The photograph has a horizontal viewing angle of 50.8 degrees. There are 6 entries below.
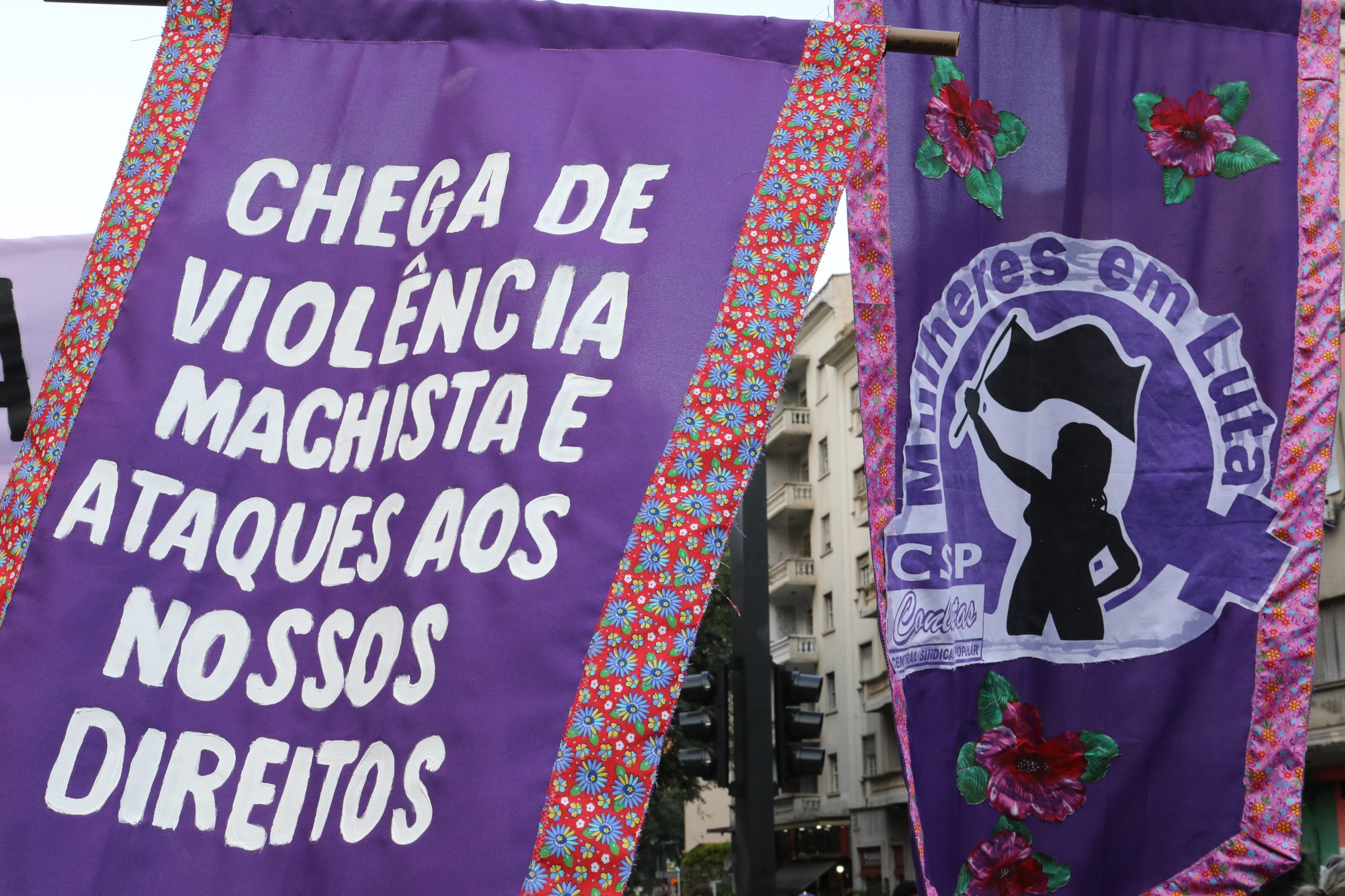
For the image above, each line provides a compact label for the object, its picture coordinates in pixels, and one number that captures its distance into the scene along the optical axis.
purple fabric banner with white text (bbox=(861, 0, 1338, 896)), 5.30
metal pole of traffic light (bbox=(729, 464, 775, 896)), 8.75
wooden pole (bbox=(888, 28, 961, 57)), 4.29
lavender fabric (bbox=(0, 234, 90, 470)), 7.40
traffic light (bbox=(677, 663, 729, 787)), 9.39
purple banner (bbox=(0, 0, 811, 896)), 3.16
